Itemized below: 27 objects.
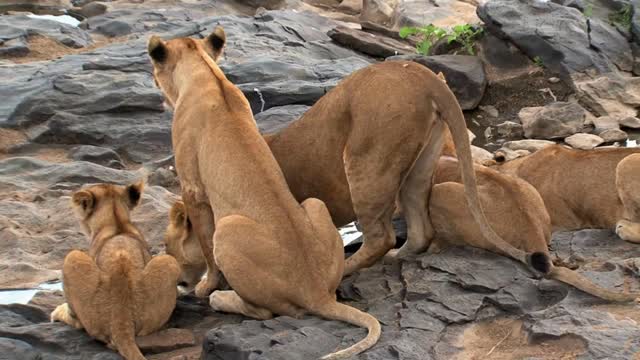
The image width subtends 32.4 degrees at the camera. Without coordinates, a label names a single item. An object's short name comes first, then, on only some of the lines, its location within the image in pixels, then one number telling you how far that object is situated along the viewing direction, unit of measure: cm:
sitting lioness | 661
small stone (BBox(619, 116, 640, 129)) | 1428
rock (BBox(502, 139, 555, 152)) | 1344
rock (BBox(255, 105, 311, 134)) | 1282
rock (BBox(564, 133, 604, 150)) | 1354
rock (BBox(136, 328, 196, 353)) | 682
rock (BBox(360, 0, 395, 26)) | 2361
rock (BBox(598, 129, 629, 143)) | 1381
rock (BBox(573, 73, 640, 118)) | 1490
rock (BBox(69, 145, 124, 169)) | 1292
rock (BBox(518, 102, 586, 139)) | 1411
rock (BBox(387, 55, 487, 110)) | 1521
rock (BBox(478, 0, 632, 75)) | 1579
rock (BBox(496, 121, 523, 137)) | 1433
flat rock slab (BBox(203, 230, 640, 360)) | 610
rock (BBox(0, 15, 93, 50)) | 1897
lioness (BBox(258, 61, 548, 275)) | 725
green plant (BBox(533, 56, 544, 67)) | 1585
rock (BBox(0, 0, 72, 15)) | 2519
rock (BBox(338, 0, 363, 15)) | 2544
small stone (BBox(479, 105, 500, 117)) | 1522
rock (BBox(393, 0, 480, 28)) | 2205
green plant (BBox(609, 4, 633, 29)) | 1711
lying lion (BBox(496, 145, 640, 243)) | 859
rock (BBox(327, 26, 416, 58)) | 1878
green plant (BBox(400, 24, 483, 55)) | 1646
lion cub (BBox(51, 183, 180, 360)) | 665
